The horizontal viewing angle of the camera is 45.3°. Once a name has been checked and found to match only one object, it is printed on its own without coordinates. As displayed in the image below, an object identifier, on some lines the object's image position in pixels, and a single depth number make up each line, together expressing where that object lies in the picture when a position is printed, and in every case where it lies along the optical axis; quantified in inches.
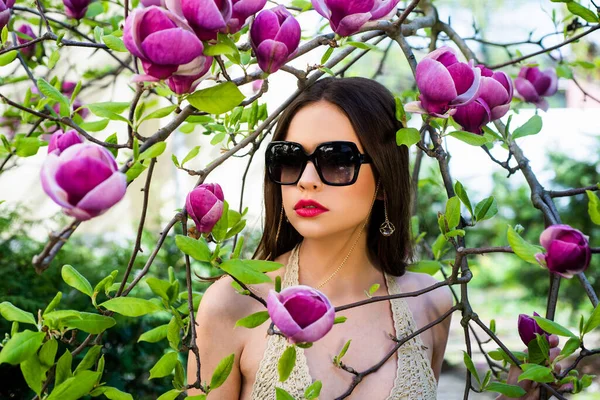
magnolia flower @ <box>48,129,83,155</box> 34.1
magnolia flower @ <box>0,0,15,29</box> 41.6
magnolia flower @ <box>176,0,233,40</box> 29.5
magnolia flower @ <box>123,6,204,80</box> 28.9
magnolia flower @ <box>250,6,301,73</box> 34.4
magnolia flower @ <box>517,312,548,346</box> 42.2
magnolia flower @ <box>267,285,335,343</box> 31.4
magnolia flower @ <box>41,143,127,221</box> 25.9
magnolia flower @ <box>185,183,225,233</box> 39.0
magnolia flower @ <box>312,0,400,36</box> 35.5
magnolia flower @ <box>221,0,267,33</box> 31.9
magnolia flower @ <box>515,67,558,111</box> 62.6
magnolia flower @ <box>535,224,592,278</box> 32.4
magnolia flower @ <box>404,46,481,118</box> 37.9
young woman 50.1
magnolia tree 29.3
